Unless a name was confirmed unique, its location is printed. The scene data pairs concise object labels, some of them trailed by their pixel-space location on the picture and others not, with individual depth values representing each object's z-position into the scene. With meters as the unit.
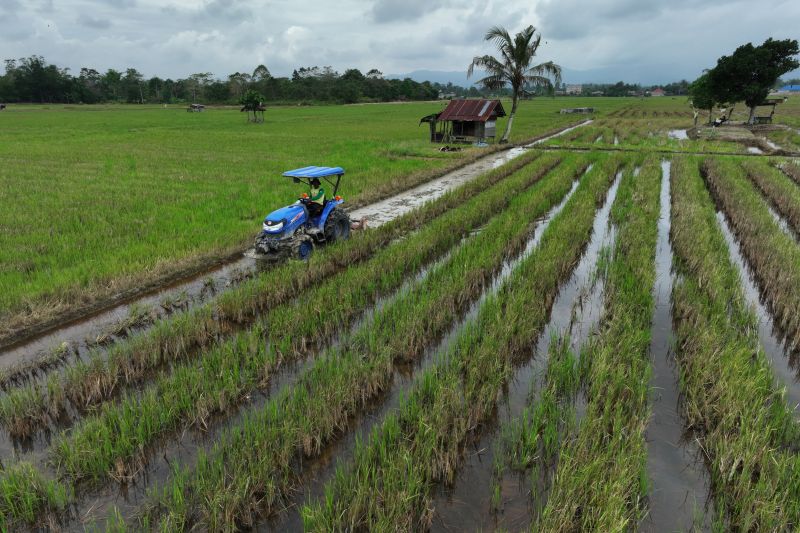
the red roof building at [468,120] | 25.20
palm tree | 23.66
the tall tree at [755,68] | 31.56
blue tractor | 7.53
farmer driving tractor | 8.14
